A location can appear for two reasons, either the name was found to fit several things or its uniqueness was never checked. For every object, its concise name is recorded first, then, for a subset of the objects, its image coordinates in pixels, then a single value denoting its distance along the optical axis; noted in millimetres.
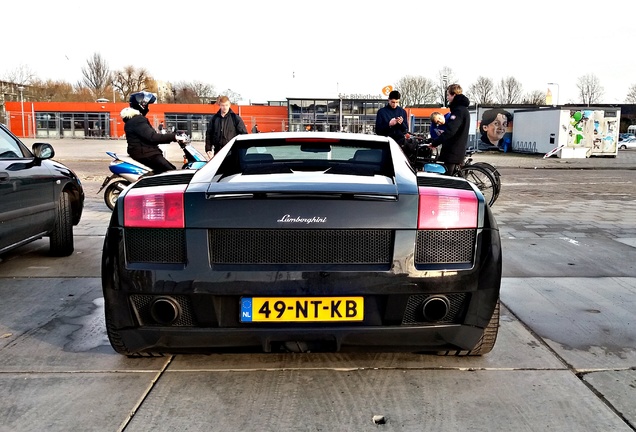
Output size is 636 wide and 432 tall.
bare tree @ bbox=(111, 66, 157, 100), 86256
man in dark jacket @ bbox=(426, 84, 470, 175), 8531
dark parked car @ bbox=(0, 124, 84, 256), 5039
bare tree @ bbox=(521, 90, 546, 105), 91100
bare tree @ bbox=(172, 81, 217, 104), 93688
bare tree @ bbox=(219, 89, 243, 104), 86025
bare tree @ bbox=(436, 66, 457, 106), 78875
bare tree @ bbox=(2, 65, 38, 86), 79312
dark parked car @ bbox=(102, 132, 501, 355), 2801
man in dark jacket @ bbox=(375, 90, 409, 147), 9320
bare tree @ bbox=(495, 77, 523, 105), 93125
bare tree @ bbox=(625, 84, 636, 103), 88875
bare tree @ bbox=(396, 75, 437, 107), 84688
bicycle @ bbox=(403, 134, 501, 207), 10172
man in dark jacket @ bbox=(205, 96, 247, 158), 9617
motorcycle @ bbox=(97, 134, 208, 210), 9703
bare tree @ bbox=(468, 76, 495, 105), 91775
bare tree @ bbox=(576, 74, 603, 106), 91438
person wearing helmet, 8586
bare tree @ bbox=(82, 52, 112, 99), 83188
